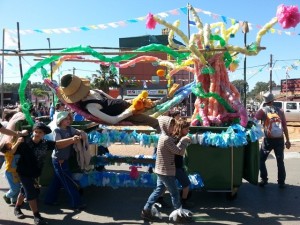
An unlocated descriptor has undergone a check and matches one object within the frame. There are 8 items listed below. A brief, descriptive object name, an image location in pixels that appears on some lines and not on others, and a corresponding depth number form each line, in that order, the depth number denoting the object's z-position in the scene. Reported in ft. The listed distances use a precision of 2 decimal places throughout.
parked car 76.89
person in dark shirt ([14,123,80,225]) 14.82
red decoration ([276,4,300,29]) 16.25
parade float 17.22
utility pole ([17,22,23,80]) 21.01
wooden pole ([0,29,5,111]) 35.41
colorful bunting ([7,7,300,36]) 20.93
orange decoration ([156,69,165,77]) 22.34
